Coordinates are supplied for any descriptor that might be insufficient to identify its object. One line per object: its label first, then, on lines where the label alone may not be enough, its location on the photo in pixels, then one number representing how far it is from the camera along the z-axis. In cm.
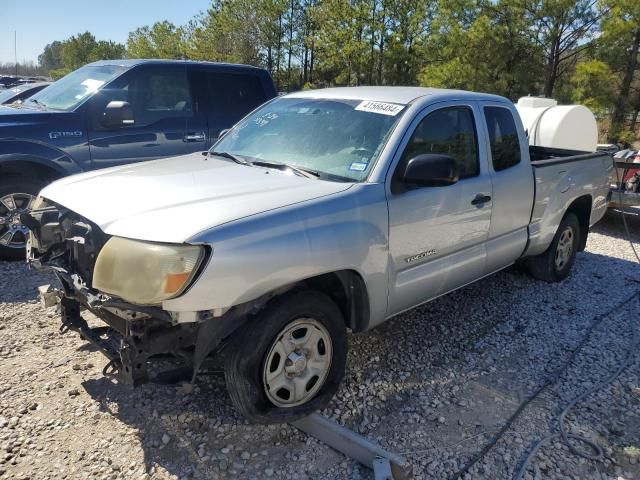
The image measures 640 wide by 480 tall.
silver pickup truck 252
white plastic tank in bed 784
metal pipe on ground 256
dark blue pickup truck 542
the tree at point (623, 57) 1262
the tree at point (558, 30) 1381
